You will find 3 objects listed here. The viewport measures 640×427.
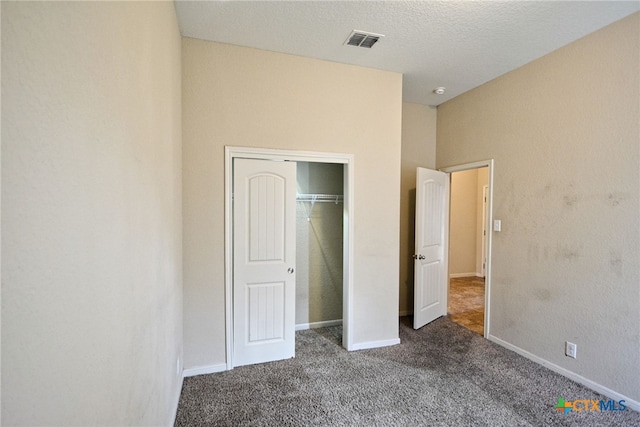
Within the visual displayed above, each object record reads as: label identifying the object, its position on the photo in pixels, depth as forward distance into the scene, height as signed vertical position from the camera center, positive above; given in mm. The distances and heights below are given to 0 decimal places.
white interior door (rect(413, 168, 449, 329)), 3713 -504
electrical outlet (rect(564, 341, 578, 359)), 2609 -1262
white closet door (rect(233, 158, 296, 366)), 2820 -518
